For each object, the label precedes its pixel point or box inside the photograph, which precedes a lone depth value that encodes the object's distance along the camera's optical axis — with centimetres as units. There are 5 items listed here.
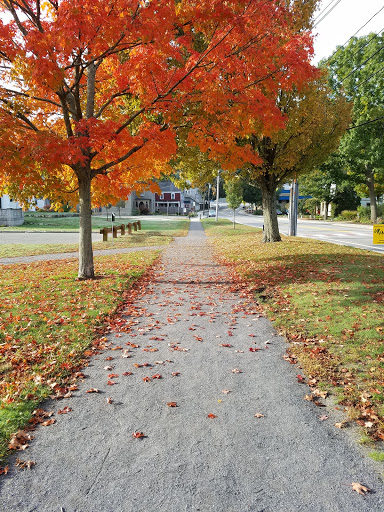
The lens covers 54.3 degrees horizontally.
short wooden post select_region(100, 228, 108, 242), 2277
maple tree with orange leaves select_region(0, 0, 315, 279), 780
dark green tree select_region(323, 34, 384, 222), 3409
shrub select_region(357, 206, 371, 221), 4278
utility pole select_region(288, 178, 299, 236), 2348
